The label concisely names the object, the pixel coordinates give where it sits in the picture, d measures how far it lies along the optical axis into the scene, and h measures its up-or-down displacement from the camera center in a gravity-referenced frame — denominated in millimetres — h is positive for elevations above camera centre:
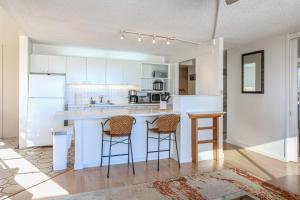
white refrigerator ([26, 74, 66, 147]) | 4867 -141
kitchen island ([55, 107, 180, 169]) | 3654 -644
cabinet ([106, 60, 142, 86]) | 5953 +790
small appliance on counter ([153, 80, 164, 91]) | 6609 +461
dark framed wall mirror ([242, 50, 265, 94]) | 4750 +646
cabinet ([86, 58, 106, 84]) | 5719 +799
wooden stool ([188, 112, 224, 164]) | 4062 -597
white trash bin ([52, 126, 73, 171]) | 3592 -840
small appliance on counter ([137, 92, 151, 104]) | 6320 +86
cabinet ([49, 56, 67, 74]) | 5352 +900
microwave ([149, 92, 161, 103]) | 6486 +89
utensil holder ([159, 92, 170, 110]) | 6448 +119
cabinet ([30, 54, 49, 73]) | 5184 +892
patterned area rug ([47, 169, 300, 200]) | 2695 -1210
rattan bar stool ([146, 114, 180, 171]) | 3701 -417
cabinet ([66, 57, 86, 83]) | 5523 +783
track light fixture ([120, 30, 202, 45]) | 4039 +1293
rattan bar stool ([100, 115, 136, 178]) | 3389 -417
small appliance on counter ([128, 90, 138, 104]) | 6230 +84
